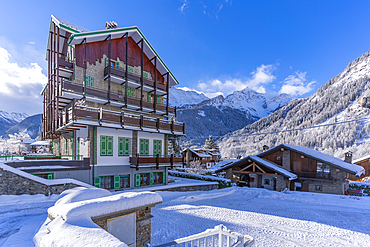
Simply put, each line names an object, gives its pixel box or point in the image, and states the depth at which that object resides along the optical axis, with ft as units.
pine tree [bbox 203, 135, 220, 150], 199.22
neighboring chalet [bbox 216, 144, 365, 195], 79.05
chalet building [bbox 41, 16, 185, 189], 59.65
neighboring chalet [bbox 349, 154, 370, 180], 132.87
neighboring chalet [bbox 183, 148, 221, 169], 186.23
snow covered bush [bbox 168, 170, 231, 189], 80.43
